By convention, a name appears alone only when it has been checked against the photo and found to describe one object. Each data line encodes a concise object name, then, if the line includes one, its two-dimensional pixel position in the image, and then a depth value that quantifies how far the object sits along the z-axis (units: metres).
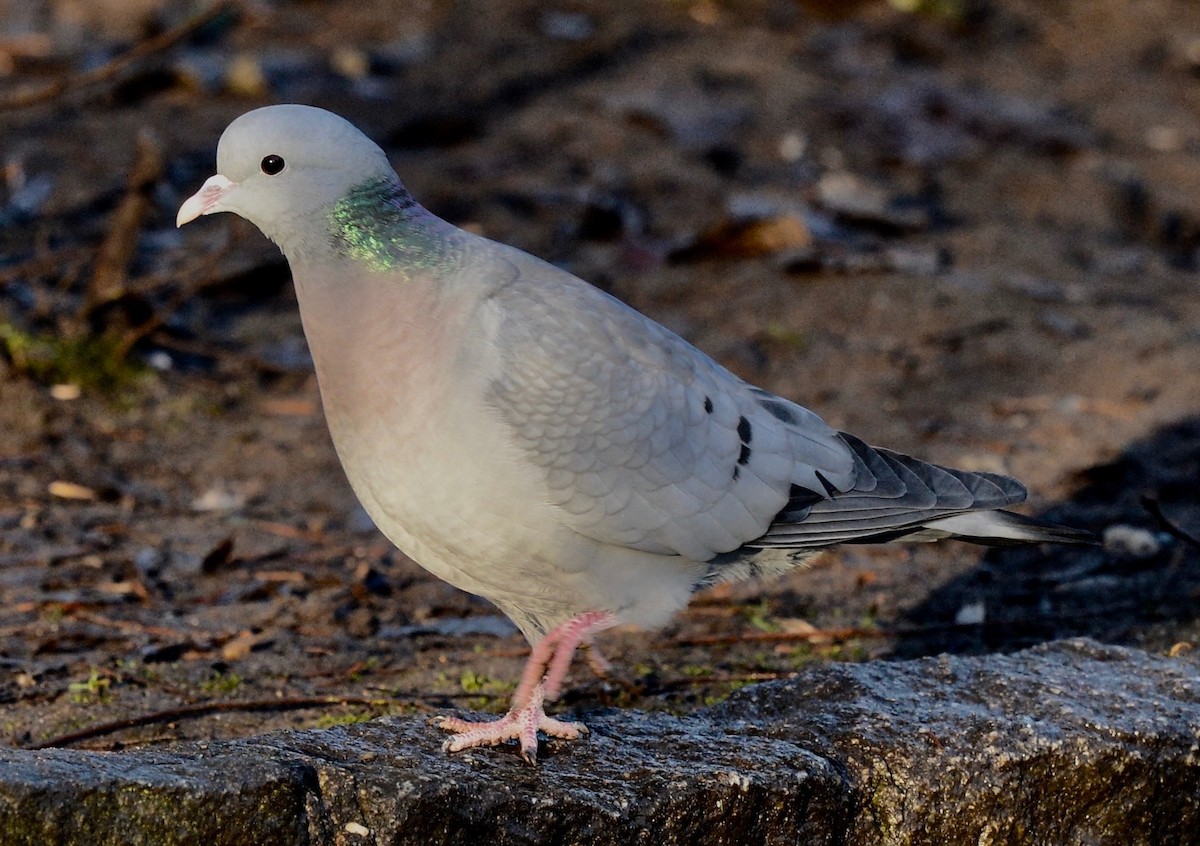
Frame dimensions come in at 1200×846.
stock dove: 6.43
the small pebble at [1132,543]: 10.29
